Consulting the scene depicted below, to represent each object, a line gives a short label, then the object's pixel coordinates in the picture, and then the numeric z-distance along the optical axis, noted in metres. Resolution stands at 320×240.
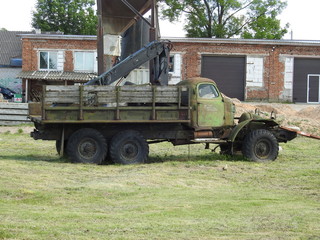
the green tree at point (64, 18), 63.53
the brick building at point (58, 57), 39.47
